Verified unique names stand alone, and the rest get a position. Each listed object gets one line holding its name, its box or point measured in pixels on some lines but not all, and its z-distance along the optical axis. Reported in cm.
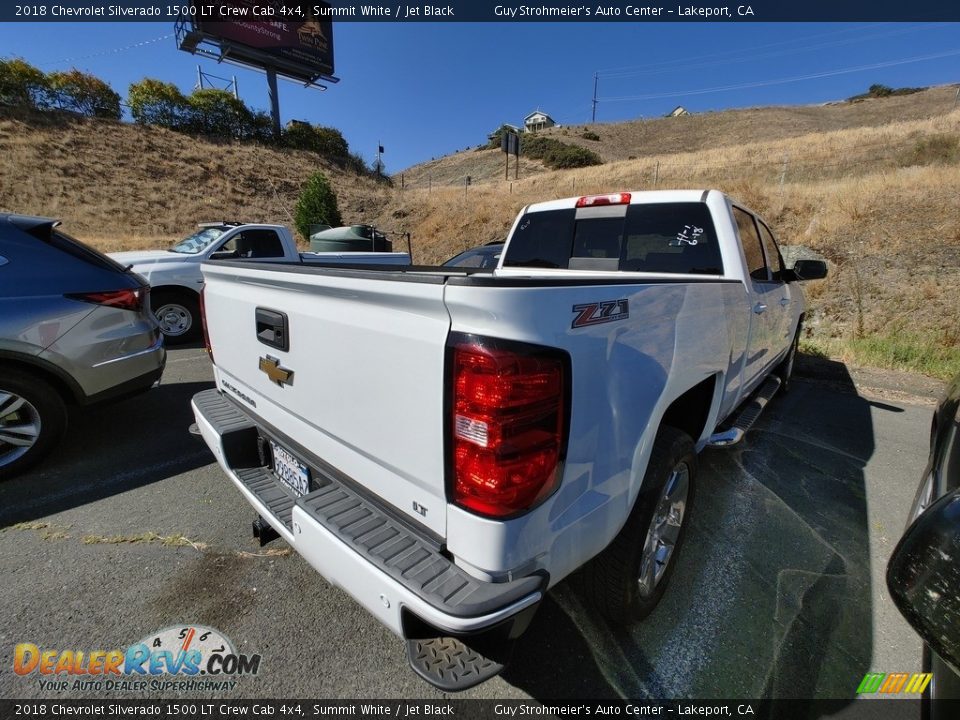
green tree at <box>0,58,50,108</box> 2698
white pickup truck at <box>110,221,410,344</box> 657
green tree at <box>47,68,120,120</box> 2899
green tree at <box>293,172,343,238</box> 2261
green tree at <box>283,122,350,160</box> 3647
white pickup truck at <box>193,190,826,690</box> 114
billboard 2759
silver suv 287
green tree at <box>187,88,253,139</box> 3259
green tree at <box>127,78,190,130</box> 3108
